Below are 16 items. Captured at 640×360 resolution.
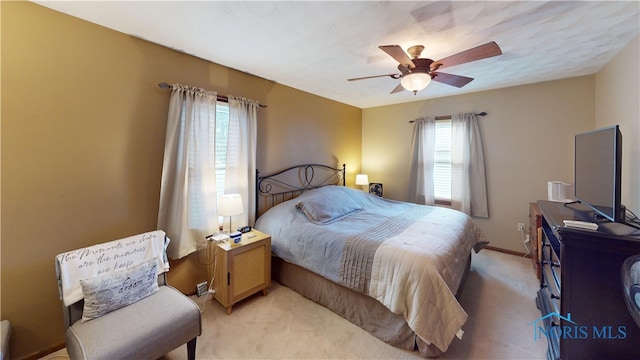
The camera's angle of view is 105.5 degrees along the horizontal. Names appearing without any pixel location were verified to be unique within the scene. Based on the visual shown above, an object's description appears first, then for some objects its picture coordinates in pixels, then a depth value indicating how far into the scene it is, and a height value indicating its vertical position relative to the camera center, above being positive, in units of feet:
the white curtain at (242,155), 8.80 +0.85
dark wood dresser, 4.47 -2.22
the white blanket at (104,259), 5.05 -1.90
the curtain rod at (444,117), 12.96 +3.32
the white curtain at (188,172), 7.28 +0.16
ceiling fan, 5.89 +3.13
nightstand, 7.32 -2.85
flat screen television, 4.69 +0.19
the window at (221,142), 8.61 +1.28
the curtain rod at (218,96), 7.22 +2.77
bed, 5.54 -2.20
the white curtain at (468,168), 12.22 +0.58
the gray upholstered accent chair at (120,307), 4.47 -2.80
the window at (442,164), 13.34 +0.84
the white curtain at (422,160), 13.55 +1.06
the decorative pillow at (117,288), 4.95 -2.41
